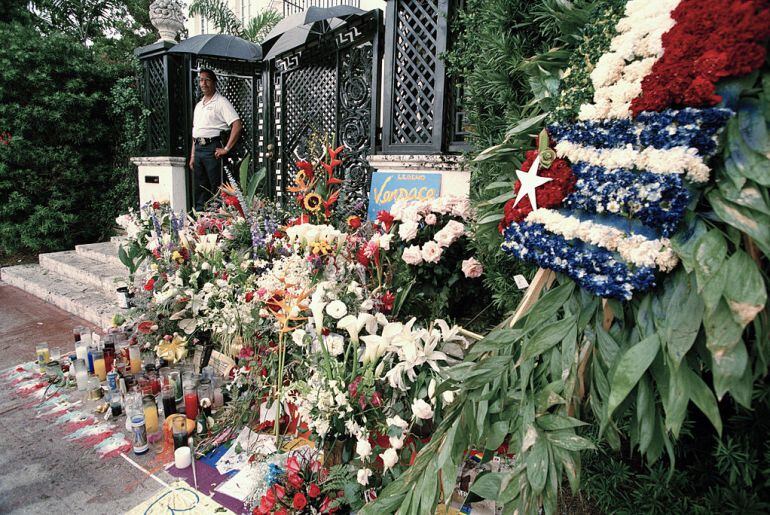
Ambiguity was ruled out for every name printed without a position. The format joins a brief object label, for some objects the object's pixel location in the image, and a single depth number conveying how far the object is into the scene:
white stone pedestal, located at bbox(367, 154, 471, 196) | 3.32
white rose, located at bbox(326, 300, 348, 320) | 1.98
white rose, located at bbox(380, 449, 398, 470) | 1.69
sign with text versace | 3.43
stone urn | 6.54
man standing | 5.69
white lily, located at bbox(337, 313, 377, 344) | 1.93
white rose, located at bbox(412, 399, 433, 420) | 1.68
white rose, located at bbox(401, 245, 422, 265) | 2.40
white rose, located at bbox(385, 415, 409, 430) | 1.74
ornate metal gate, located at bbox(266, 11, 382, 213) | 4.84
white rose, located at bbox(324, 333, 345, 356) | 2.03
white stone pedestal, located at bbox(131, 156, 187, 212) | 6.48
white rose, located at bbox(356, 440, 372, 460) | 1.73
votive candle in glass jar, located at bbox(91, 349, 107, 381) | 3.23
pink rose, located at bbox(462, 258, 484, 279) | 2.37
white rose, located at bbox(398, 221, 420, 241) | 2.46
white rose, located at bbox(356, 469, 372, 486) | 1.72
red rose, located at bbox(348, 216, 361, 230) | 2.90
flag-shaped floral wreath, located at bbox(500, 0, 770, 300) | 1.00
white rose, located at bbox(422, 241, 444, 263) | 2.37
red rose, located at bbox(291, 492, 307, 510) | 1.66
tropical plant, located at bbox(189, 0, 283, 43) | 10.73
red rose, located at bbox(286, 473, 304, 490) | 1.75
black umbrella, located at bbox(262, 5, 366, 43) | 4.87
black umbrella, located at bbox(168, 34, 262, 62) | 6.05
